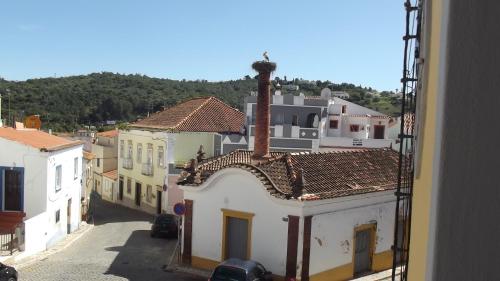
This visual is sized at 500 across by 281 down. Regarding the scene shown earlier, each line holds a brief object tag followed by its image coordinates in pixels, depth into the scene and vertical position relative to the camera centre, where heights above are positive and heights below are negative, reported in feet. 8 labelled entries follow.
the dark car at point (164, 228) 82.48 -19.58
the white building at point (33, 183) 69.56 -11.14
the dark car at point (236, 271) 47.60 -15.50
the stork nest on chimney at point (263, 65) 66.59 +7.35
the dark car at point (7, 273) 48.37 -16.97
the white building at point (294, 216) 52.95 -11.45
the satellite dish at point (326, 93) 166.08 +9.68
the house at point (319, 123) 108.58 -0.71
